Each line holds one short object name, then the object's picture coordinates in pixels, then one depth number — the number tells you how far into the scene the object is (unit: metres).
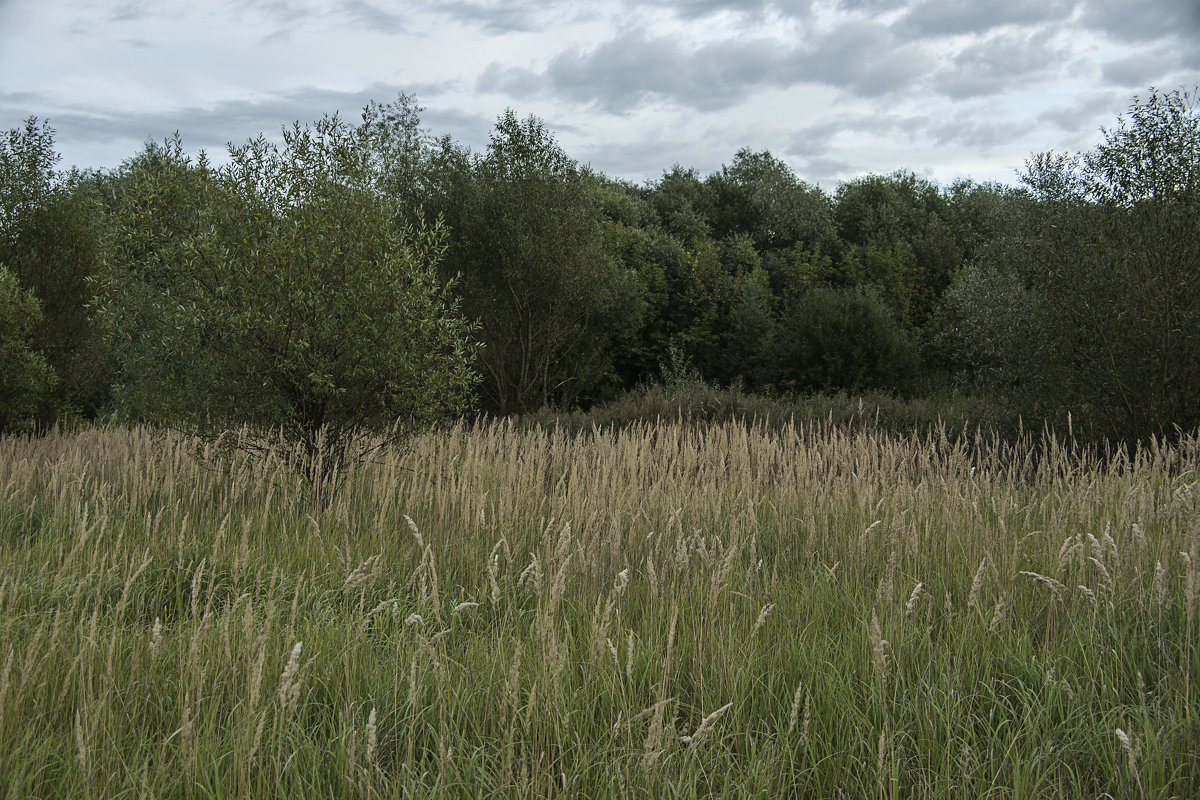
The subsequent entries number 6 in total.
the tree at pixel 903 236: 30.25
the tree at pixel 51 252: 15.18
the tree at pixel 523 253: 20.25
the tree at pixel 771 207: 35.03
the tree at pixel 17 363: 12.80
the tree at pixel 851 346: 23.08
